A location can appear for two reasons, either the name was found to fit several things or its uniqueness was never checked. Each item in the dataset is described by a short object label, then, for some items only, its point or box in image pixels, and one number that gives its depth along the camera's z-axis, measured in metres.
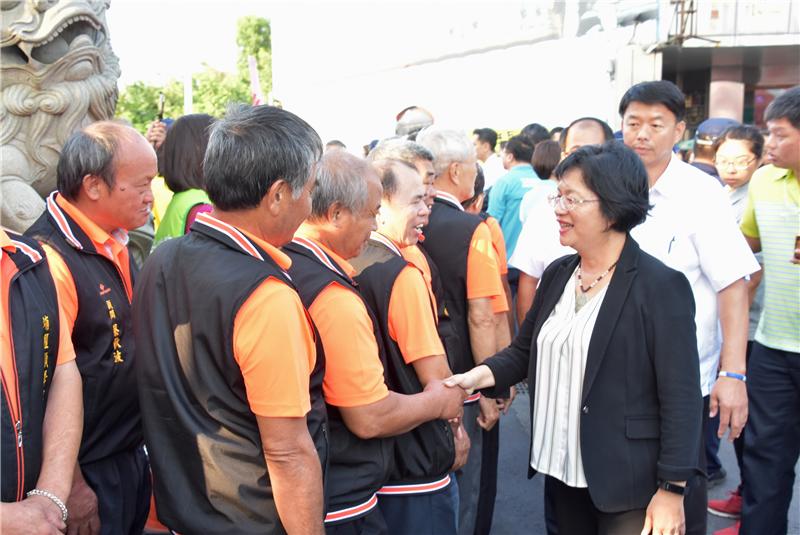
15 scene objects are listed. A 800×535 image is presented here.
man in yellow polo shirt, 3.59
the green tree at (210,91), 26.80
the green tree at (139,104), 14.95
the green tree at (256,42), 54.59
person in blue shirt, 6.77
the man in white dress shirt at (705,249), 3.14
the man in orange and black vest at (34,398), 1.88
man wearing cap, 6.54
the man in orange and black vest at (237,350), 1.85
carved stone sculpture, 3.29
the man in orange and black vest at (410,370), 2.59
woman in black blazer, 2.44
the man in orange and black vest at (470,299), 3.61
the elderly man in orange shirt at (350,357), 2.24
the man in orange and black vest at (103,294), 2.49
